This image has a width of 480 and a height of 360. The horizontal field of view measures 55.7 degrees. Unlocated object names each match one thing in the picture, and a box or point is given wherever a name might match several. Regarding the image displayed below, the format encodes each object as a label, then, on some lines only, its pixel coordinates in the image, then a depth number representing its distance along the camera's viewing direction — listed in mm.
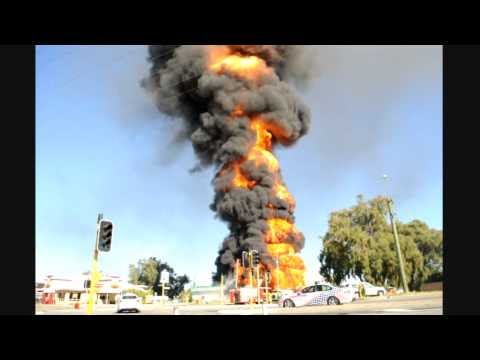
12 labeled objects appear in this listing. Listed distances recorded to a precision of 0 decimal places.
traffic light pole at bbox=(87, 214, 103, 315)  10195
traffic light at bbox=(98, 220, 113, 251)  10570
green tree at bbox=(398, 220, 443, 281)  54469
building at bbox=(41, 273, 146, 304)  52281
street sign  28133
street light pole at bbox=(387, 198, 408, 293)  32250
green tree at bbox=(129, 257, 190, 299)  74250
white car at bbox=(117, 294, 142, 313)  25109
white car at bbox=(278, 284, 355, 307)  23672
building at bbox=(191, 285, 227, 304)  43406
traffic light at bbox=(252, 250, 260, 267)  19688
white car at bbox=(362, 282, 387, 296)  35688
